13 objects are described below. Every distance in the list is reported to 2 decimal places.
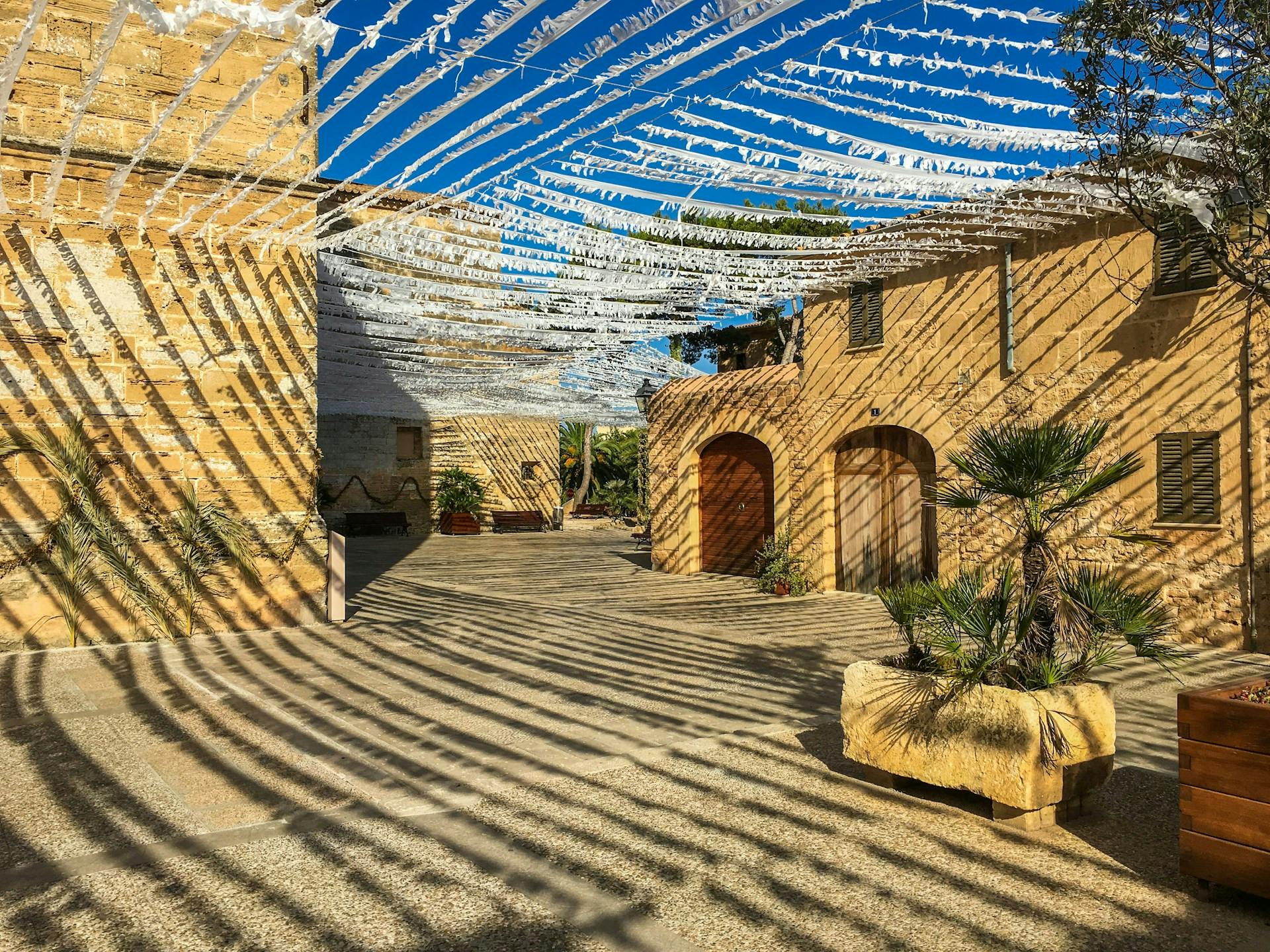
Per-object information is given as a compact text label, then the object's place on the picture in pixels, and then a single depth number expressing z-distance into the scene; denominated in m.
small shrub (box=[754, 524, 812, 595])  10.52
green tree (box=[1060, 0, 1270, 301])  3.43
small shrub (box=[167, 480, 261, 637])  7.52
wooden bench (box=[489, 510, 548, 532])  21.30
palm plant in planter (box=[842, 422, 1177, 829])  3.33
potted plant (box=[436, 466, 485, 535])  20.78
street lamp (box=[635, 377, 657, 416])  13.73
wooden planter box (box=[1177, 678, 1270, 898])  2.64
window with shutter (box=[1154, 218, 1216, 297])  7.26
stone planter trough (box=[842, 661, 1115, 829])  3.28
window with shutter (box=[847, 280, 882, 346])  10.16
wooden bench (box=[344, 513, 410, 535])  19.89
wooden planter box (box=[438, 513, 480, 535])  20.72
